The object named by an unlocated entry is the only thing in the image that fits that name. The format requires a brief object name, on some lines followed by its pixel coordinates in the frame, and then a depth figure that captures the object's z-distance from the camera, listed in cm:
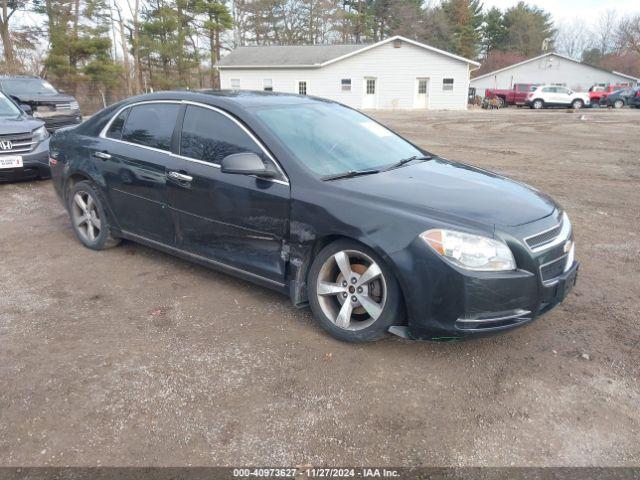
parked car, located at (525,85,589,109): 3441
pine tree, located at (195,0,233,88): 4012
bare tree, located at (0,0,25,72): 3138
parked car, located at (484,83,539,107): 3673
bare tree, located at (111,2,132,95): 3772
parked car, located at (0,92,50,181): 786
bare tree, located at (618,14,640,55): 6081
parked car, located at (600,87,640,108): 3452
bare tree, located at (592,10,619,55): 7197
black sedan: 298
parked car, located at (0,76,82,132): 1338
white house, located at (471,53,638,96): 4697
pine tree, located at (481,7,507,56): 6544
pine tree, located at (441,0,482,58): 6006
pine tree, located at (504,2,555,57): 6419
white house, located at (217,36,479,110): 3453
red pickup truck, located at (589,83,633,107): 3738
